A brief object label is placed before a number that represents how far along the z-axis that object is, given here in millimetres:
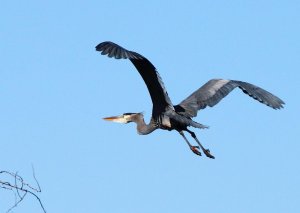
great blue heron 19625
